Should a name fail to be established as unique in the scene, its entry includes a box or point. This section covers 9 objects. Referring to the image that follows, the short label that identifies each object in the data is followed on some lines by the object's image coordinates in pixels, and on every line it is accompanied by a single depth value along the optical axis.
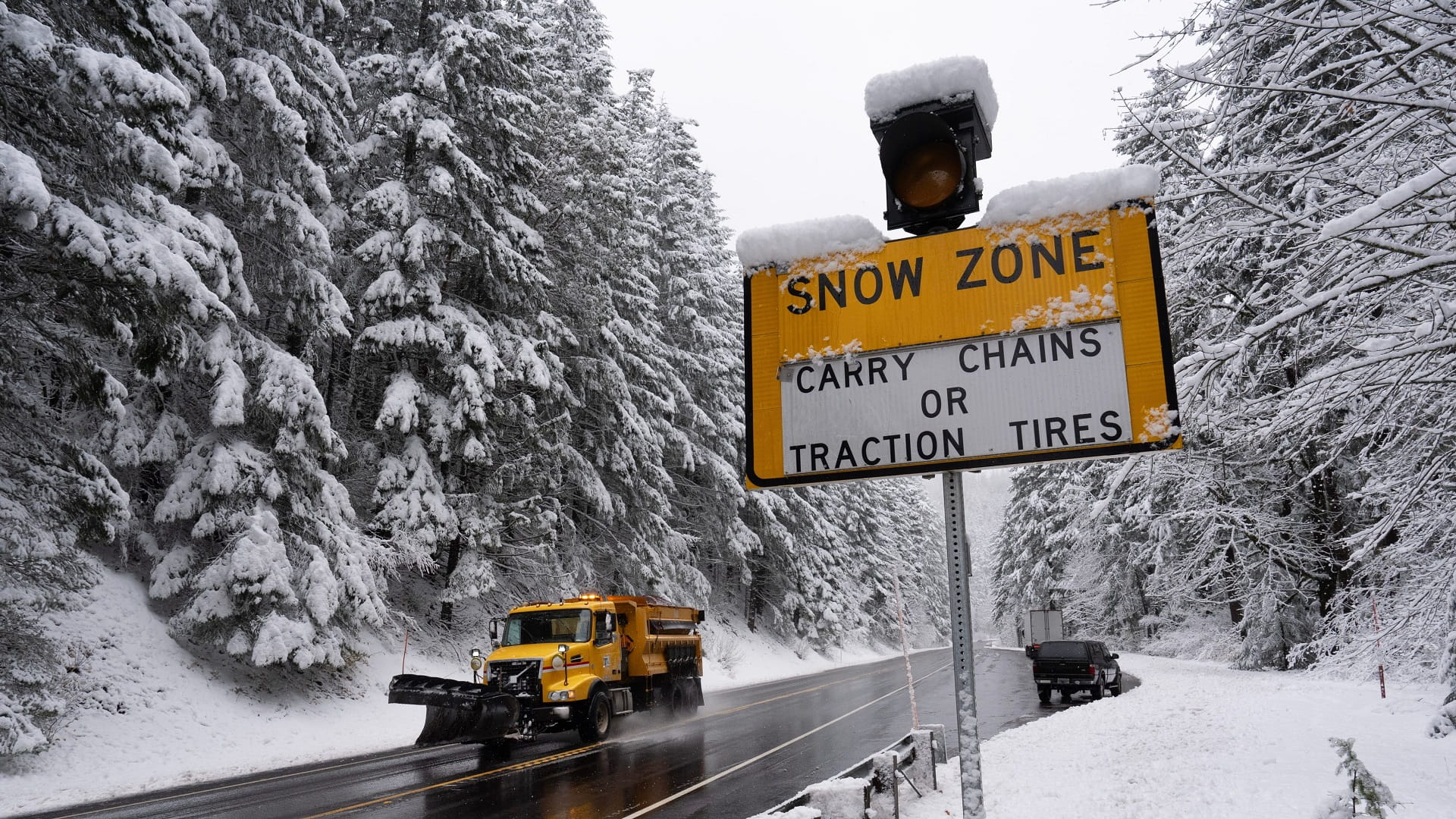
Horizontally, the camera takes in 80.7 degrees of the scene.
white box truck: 41.31
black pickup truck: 22.86
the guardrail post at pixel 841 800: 7.16
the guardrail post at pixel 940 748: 12.45
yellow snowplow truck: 13.79
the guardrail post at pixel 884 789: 8.25
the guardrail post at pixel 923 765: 9.91
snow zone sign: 2.60
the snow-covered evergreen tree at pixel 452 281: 19.66
